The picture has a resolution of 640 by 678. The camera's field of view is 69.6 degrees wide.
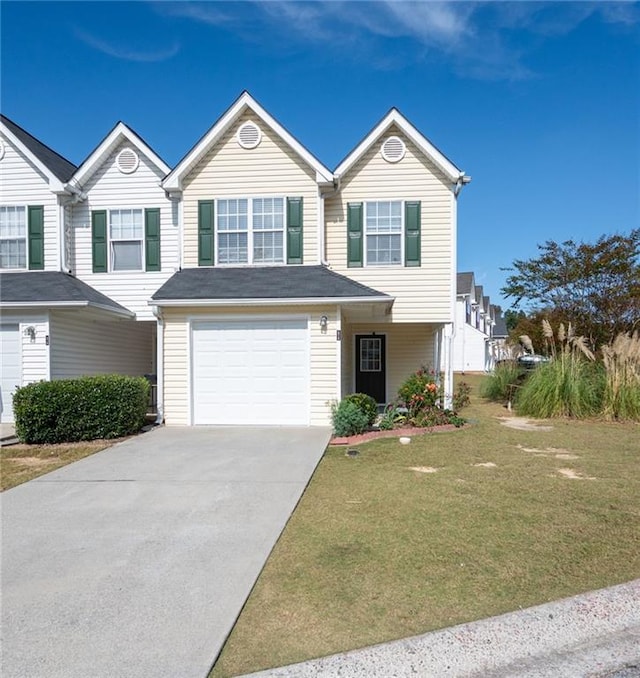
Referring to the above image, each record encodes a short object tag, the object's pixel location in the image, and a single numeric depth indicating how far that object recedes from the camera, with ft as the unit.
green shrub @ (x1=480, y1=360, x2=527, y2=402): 51.47
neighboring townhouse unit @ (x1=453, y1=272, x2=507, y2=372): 112.47
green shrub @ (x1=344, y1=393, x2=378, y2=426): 32.71
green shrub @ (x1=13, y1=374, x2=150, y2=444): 29.84
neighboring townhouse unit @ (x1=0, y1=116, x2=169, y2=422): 39.45
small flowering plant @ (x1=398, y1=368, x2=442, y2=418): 34.96
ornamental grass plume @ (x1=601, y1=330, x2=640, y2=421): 37.24
